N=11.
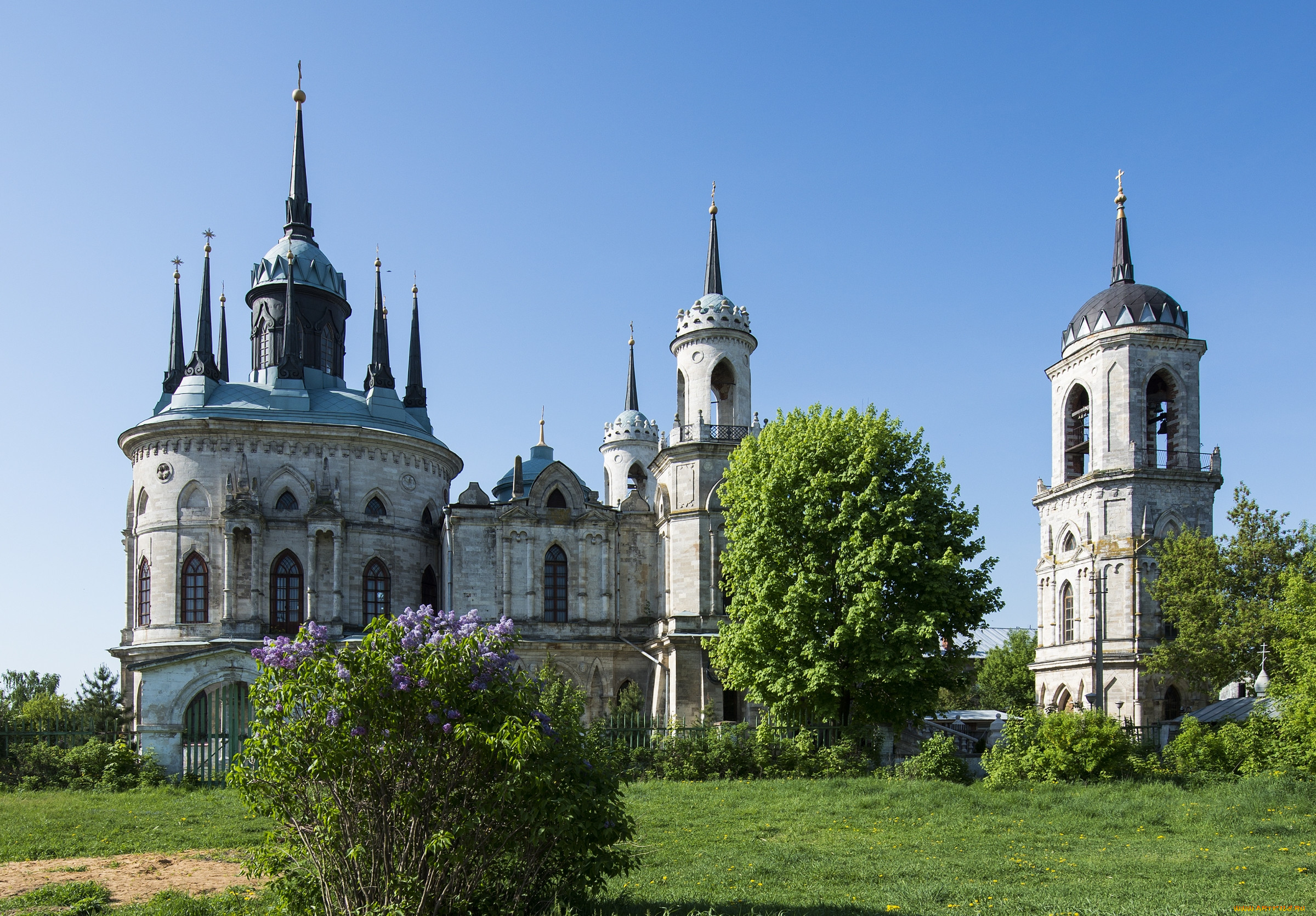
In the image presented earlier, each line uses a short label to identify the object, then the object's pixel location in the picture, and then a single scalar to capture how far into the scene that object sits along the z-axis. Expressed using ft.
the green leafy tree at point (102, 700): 97.81
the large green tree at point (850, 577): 79.66
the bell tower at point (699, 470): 104.47
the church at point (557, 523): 109.19
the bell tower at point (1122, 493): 112.06
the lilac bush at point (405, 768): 27.02
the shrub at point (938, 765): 71.20
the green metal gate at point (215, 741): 75.46
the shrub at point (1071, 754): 69.31
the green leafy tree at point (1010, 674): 190.90
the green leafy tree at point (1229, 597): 94.94
